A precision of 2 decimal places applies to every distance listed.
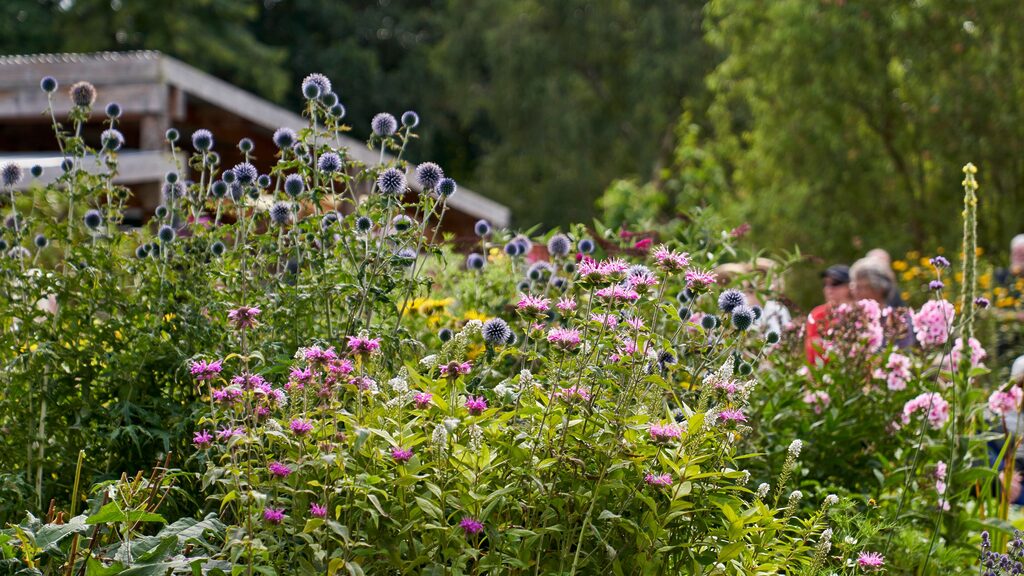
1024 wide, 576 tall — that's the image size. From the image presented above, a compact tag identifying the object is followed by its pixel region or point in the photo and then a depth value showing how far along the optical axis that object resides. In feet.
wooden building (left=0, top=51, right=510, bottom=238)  36.06
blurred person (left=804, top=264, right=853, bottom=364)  25.34
